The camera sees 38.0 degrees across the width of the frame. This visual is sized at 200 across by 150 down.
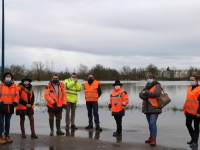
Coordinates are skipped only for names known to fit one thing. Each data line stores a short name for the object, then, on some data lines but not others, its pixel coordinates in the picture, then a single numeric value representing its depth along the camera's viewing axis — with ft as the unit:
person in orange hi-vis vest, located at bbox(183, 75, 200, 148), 25.29
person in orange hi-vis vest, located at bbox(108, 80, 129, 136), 29.89
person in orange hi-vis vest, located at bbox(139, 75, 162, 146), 25.84
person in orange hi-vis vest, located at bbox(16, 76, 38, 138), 28.27
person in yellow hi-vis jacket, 34.07
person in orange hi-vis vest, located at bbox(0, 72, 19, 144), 26.25
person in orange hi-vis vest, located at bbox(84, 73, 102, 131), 33.63
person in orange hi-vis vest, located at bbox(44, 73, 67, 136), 29.99
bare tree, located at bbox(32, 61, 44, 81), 287.32
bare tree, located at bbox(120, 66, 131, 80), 357.82
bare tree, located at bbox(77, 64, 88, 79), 316.33
